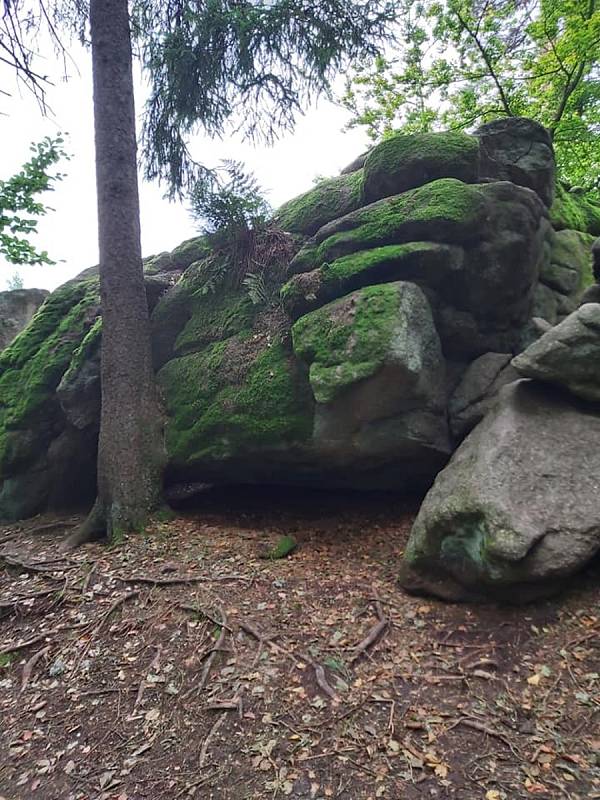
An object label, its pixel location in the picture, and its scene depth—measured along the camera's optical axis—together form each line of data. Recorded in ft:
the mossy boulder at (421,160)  19.35
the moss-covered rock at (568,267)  21.77
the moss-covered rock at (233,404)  18.97
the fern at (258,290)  22.02
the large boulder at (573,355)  13.88
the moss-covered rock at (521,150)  20.77
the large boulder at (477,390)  17.70
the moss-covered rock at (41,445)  24.35
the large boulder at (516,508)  11.76
